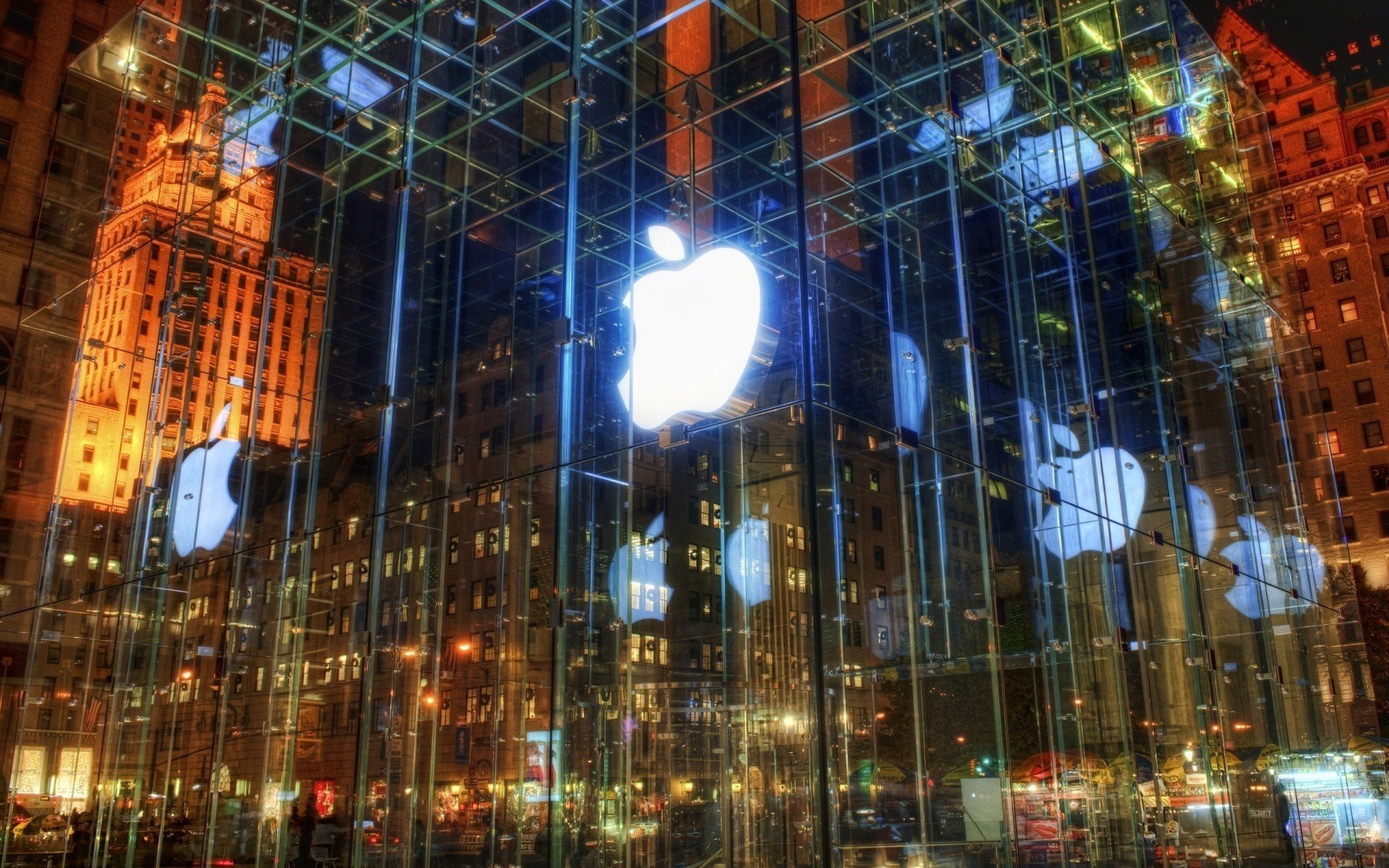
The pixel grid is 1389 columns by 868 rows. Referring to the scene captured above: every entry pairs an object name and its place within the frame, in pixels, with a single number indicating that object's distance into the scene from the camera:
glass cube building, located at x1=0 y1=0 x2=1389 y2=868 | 10.08
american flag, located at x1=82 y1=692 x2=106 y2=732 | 16.95
